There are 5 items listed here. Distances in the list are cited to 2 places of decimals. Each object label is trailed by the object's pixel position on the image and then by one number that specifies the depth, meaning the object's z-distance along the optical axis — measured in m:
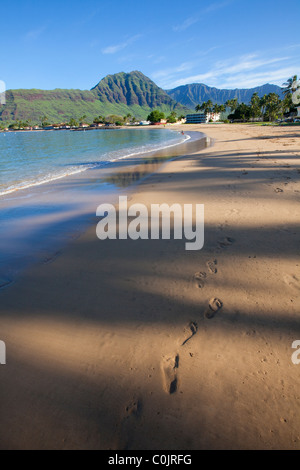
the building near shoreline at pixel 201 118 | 150.10
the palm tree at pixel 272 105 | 92.12
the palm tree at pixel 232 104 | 128.00
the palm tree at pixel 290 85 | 75.75
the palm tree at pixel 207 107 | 140.80
